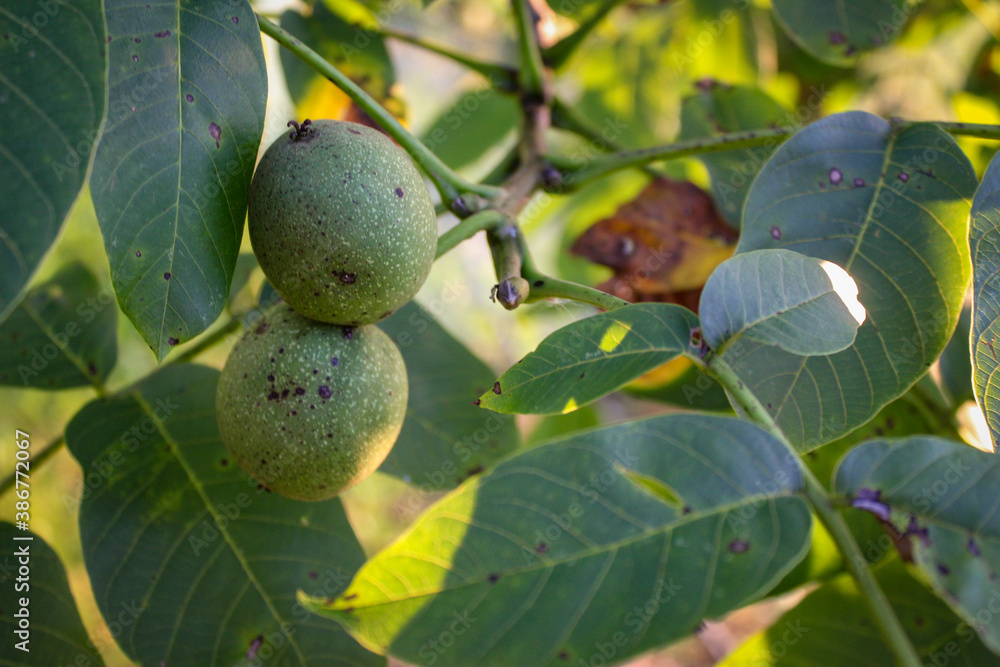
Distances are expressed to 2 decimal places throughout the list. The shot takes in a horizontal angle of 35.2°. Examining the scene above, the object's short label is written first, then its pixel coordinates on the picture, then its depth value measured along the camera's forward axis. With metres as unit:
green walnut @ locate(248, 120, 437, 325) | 0.35
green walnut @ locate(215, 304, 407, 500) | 0.36
